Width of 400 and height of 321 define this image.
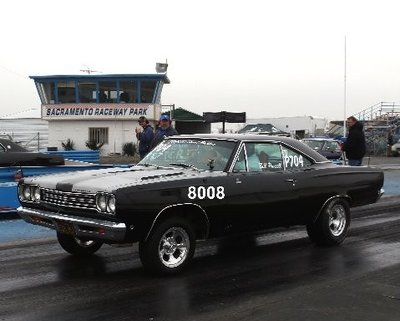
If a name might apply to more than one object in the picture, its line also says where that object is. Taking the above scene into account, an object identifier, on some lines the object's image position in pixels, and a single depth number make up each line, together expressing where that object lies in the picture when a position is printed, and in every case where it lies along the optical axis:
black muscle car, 5.50
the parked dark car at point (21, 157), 13.97
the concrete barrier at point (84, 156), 24.92
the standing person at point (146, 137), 11.66
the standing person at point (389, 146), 40.69
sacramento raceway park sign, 37.59
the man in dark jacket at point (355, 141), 12.77
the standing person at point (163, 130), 10.59
